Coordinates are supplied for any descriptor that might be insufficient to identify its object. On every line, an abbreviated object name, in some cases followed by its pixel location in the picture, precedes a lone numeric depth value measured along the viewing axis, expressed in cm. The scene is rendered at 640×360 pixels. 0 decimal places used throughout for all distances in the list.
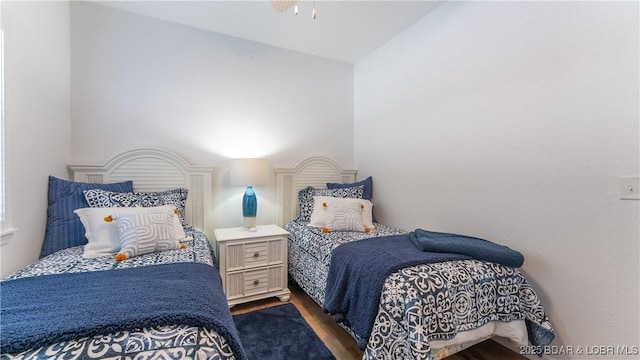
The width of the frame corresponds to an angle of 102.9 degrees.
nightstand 212
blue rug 161
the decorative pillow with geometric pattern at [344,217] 228
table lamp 236
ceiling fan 155
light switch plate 123
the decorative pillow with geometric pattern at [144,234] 152
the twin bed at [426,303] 123
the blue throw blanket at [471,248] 149
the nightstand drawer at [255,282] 219
